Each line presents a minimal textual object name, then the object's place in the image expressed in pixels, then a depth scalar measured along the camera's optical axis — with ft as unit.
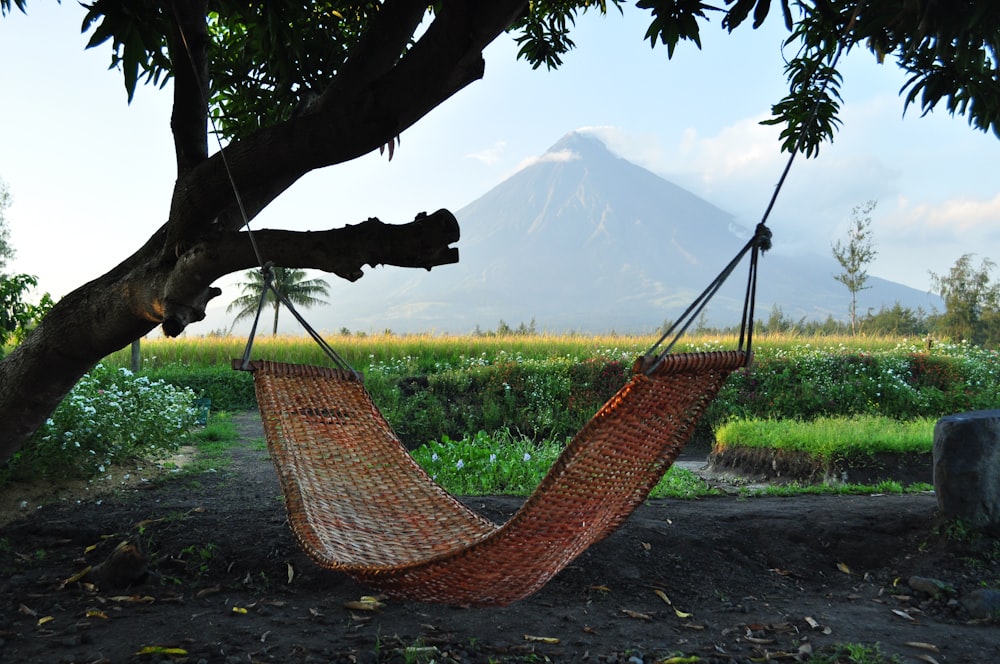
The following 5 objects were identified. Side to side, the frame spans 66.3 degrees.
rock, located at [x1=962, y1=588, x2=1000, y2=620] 7.80
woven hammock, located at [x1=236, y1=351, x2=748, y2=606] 5.59
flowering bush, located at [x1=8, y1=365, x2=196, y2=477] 11.98
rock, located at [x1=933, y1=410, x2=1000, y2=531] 9.42
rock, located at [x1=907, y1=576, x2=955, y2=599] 8.35
